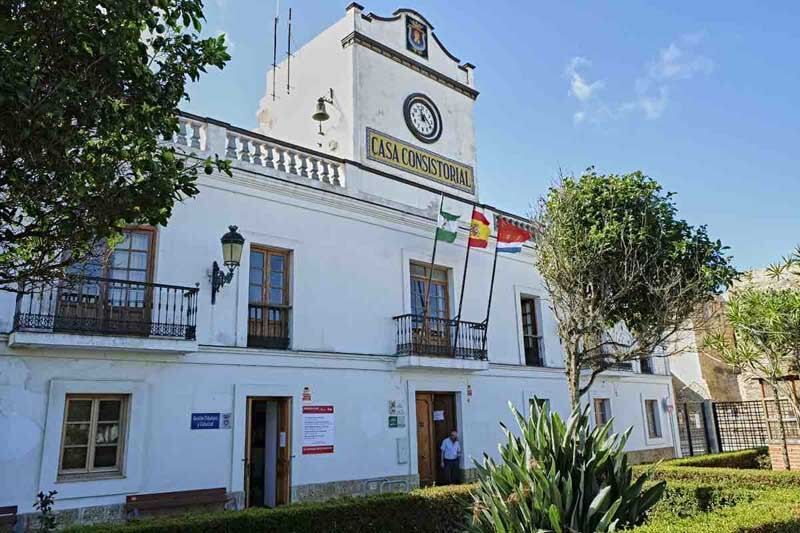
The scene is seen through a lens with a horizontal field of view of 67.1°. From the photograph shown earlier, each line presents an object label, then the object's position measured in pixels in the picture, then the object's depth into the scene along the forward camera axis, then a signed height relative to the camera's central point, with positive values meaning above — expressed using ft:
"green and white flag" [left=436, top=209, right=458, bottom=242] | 40.40 +12.32
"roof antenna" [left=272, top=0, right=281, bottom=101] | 50.26 +30.07
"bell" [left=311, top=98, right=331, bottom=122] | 42.29 +20.86
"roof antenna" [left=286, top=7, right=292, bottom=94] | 50.35 +29.29
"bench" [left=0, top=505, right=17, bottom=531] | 24.56 -3.58
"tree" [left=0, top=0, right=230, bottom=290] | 12.31 +6.60
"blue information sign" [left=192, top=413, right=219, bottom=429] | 30.60 +0.08
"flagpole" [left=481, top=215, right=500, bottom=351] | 43.83 +7.69
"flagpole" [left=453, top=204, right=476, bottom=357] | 41.96 +7.80
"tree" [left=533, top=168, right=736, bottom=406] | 34.81 +8.36
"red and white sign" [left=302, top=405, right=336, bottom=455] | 34.42 -0.58
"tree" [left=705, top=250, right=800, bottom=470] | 33.35 +4.04
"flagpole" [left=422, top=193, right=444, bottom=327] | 40.40 +8.10
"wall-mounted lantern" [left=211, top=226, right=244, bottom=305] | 31.40 +8.75
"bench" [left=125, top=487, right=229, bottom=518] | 27.73 -3.58
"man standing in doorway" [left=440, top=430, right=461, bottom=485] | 40.36 -2.77
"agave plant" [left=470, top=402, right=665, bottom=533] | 16.39 -1.99
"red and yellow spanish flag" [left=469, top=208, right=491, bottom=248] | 42.14 +12.48
